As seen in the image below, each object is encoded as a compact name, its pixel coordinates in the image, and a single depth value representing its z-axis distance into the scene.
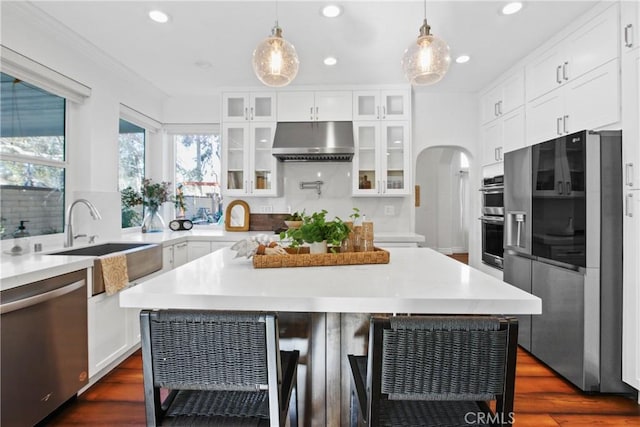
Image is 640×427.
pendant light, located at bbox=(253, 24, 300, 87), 1.71
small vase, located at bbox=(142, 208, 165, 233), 3.88
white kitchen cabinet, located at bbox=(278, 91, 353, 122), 3.85
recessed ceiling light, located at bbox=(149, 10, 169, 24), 2.41
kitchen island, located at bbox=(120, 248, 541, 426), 1.08
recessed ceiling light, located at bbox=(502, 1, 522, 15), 2.32
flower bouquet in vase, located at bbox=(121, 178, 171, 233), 3.86
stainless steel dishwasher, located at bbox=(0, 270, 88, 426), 1.58
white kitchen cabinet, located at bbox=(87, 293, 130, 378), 2.16
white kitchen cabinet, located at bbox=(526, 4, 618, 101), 2.24
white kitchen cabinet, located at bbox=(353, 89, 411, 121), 3.85
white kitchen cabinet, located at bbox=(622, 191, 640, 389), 1.97
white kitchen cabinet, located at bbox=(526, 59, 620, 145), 2.22
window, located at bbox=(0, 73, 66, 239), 2.30
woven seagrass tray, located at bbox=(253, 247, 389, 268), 1.60
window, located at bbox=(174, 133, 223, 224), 4.39
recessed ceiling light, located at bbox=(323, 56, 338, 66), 3.16
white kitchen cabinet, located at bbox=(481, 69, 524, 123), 3.27
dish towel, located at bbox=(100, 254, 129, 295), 2.24
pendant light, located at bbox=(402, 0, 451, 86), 1.67
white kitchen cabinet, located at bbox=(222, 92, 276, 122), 3.91
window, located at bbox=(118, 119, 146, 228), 3.70
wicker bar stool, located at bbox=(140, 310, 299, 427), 0.90
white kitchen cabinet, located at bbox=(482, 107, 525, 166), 3.26
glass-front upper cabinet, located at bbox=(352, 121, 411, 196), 3.84
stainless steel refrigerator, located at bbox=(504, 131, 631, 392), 2.09
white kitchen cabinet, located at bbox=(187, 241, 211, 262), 3.65
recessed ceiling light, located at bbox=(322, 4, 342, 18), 2.32
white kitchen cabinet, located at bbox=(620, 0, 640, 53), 2.02
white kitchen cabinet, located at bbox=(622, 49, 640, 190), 1.99
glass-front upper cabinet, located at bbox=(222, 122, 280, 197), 3.91
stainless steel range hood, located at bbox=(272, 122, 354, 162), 3.61
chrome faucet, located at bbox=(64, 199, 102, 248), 2.46
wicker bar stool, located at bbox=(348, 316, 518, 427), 0.86
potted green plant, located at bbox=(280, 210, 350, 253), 1.66
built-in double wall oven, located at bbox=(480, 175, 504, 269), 3.31
